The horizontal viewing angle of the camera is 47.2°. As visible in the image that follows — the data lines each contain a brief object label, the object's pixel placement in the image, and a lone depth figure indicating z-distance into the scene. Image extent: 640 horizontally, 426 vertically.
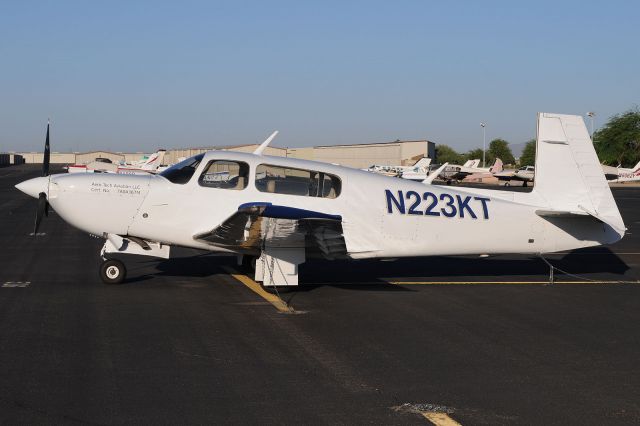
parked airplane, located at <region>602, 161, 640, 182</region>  71.00
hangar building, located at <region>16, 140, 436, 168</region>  109.31
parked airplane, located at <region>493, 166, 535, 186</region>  69.88
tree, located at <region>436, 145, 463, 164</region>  138.62
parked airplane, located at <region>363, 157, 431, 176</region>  69.99
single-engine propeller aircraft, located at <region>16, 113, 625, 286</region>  11.02
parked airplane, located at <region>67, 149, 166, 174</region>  64.01
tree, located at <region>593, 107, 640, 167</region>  94.81
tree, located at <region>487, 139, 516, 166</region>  136.12
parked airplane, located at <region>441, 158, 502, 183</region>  76.95
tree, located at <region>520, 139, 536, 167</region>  119.38
